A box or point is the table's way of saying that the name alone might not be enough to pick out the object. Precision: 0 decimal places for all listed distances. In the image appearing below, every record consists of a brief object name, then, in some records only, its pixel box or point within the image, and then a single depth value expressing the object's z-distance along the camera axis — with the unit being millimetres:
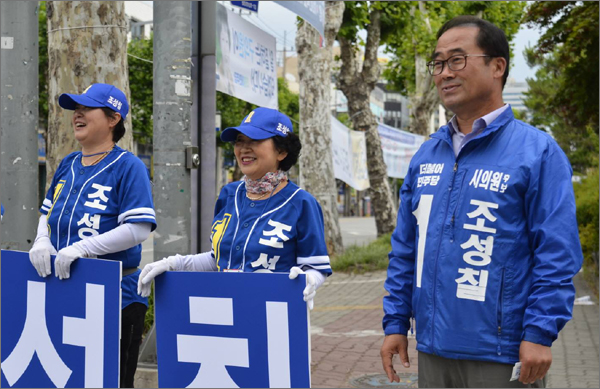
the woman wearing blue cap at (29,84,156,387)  3617
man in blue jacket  2699
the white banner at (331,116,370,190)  16188
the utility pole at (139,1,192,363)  5387
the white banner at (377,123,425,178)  21938
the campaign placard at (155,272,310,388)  3199
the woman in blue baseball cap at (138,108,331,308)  3342
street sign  8224
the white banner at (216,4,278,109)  6471
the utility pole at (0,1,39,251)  5406
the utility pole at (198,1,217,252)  6086
